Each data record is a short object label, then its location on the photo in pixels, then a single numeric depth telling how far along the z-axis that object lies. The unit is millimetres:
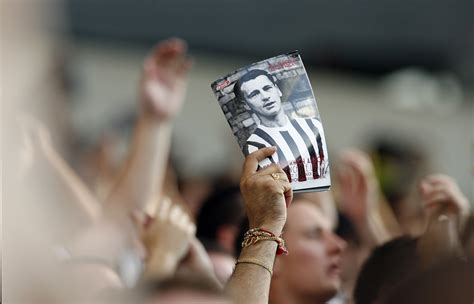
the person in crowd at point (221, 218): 7969
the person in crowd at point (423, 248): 5922
